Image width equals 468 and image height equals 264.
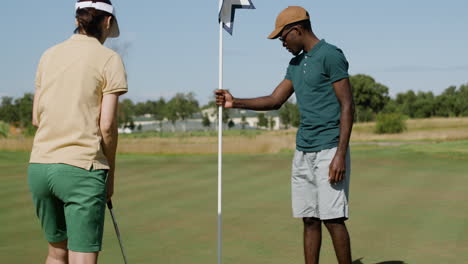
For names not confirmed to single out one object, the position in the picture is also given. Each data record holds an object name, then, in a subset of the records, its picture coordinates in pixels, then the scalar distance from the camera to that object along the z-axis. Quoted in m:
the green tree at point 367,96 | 95.19
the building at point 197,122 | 133.12
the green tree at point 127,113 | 108.30
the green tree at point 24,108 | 85.75
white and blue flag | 5.13
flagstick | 4.74
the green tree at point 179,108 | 115.19
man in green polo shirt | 4.30
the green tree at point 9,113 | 94.71
